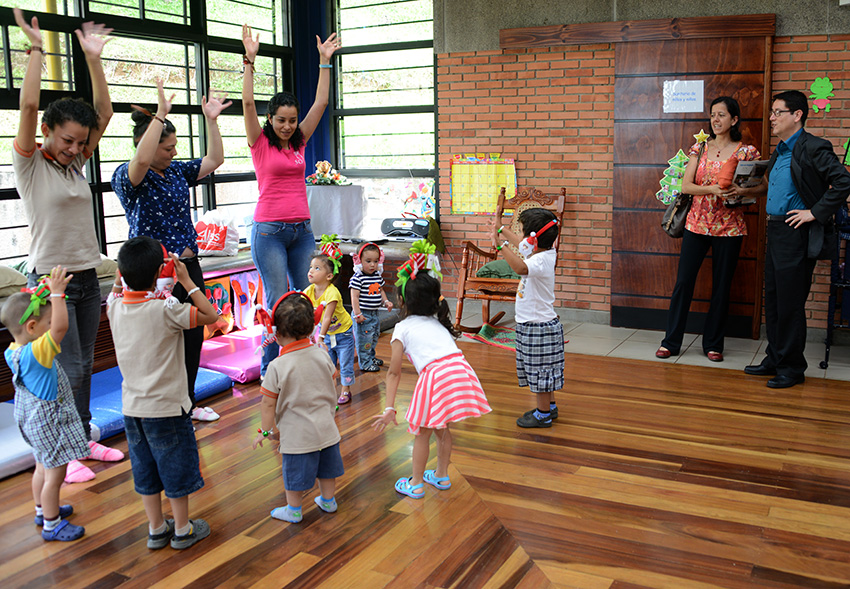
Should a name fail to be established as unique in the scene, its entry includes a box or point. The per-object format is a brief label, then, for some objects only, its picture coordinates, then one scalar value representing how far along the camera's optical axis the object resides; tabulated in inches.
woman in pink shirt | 158.1
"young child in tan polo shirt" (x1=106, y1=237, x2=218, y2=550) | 103.8
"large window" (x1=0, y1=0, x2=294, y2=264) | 194.5
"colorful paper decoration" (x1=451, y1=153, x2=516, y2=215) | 253.0
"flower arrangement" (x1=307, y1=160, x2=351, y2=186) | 269.0
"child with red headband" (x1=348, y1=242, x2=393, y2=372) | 174.7
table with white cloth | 264.5
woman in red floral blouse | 194.2
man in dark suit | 171.6
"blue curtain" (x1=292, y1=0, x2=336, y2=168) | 283.3
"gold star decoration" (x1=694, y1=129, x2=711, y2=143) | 201.1
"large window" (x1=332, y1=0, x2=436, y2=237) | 273.6
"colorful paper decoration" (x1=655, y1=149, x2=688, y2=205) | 224.4
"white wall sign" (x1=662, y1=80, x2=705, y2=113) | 220.2
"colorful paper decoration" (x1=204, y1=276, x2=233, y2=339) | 214.2
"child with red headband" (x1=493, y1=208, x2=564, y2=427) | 145.5
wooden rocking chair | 231.6
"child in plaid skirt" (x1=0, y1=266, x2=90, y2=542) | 105.5
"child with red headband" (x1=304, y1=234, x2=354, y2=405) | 158.9
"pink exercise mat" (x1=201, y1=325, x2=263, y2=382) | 187.0
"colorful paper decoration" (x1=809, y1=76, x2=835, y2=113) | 208.5
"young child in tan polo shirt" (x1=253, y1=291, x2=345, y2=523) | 111.7
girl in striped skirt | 118.6
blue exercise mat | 151.6
